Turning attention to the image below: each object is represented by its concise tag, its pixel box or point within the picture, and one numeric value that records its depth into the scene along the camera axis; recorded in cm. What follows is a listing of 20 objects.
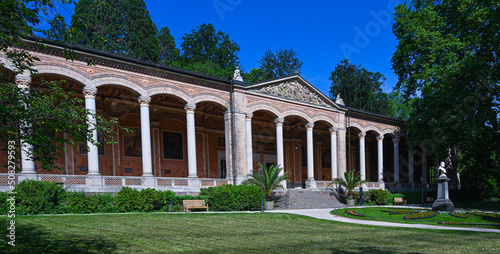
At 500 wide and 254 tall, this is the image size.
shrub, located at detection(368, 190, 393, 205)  3123
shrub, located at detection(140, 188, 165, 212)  1860
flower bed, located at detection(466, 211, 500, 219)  1855
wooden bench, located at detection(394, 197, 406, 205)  3212
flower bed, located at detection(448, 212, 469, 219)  1828
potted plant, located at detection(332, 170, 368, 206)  3048
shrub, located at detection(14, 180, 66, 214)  1452
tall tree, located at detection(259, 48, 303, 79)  5706
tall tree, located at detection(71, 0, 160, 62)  4438
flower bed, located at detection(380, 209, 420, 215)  2071
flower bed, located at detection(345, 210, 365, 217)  1890
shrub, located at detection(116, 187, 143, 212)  1802
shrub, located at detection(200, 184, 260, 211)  2083
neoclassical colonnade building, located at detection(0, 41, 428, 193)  2011
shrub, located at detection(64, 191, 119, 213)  1651
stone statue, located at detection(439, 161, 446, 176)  2226
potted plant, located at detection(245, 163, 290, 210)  2415
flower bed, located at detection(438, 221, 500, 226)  1542
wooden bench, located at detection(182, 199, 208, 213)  1941
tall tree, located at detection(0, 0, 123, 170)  627
